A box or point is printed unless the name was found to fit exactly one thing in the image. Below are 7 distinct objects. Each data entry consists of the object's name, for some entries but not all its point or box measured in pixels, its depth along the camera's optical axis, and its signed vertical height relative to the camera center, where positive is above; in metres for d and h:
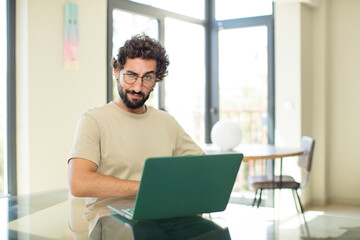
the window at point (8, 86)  3.42 +0.17
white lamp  3.79 -0.22
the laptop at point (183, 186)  1.18 -0.21
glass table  1.16 -0.32
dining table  3.59 -0.35
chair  3.91 -0.62
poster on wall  3.62 +0.57
